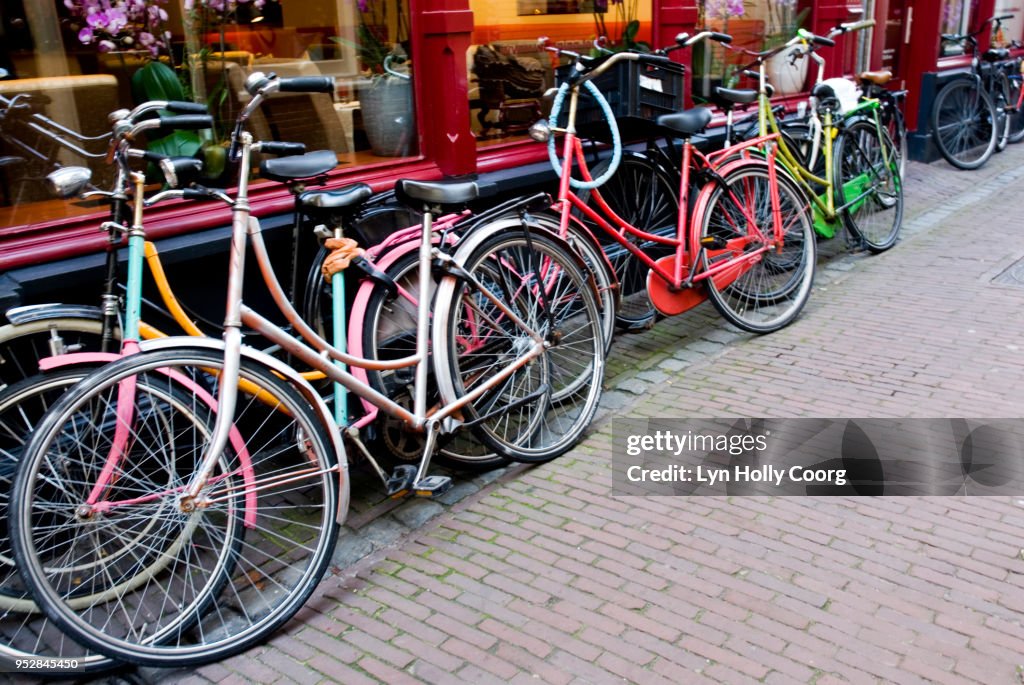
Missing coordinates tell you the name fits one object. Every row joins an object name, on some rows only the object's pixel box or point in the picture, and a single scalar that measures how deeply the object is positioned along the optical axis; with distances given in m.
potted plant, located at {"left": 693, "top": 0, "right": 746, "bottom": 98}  7.18
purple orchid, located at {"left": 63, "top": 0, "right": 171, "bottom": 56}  3.98
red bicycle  4.84
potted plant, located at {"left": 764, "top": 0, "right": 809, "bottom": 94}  8.10
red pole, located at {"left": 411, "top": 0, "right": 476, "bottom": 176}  4.99
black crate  5.29
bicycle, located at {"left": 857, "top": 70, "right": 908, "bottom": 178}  7.48
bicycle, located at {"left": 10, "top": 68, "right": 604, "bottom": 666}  2.87
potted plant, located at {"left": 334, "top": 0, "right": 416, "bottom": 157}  5.04
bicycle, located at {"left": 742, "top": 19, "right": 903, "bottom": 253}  6.51
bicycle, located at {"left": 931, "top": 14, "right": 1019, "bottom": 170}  10.00
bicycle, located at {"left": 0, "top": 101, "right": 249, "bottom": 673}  2.96
